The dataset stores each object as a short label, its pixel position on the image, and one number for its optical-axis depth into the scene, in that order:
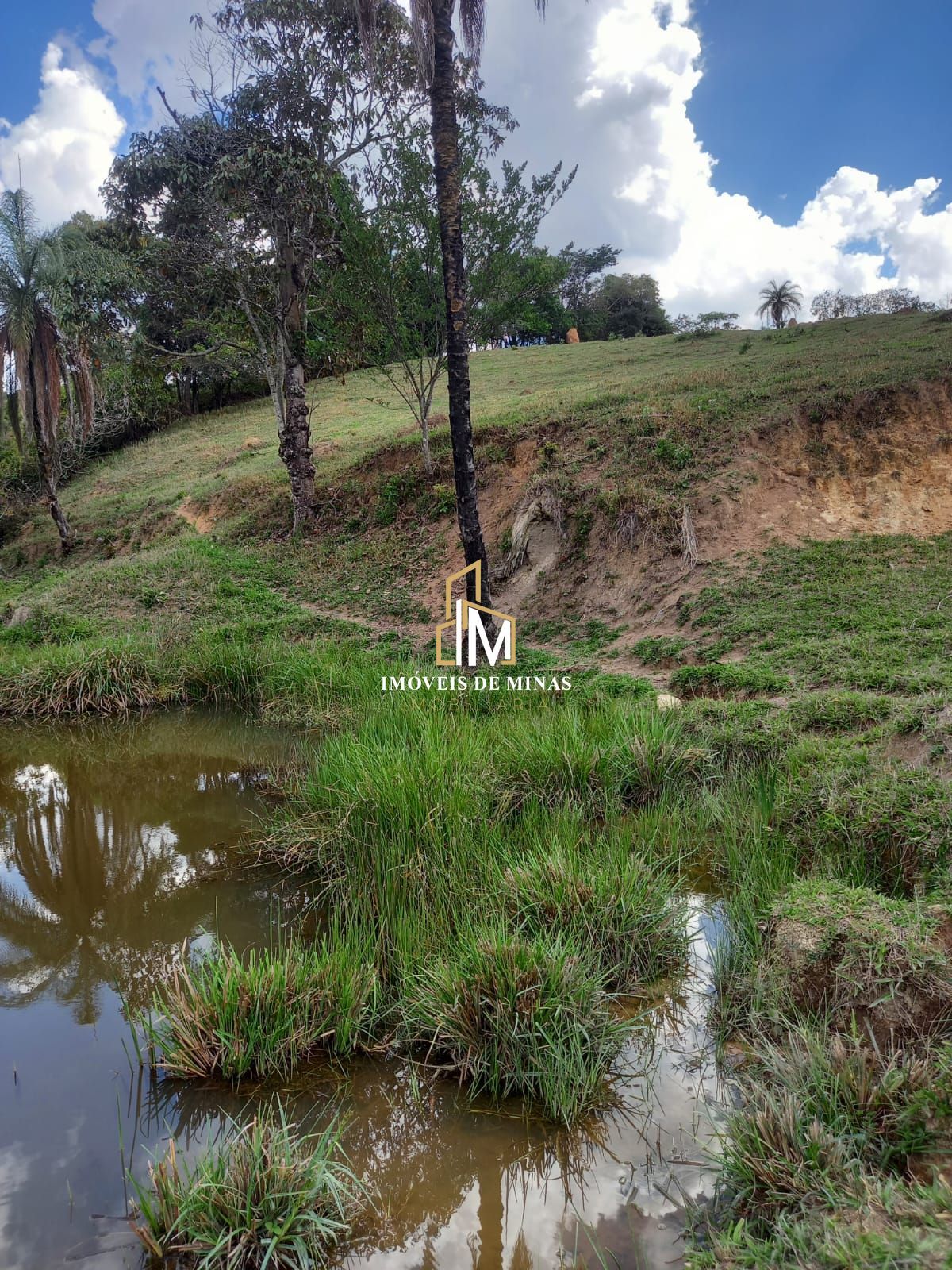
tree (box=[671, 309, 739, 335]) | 41.38
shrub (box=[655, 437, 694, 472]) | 12.86
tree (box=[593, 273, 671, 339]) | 44.34
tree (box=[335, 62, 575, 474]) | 14.82
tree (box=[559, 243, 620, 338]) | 49.75
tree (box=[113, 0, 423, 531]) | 15.87
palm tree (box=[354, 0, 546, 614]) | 8.93
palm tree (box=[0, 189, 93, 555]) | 17.42
